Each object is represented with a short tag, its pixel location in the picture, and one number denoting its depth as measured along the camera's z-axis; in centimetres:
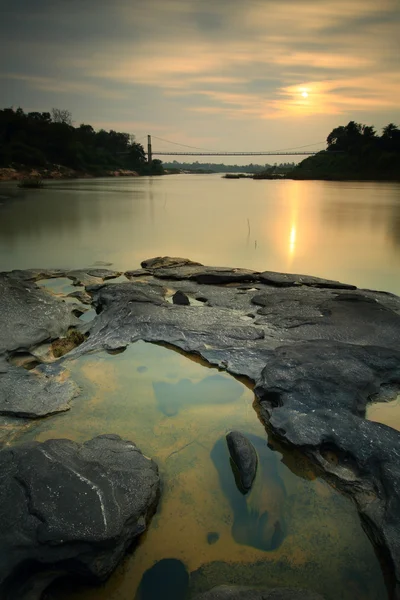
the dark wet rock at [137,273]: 614
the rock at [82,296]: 494
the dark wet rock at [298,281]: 544
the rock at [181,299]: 459
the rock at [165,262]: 672
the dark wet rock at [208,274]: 563
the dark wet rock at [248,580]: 149
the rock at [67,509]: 151
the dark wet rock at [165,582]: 152
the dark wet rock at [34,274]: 580
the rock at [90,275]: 578
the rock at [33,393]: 258
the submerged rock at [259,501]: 177
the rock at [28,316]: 356
